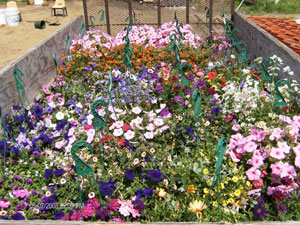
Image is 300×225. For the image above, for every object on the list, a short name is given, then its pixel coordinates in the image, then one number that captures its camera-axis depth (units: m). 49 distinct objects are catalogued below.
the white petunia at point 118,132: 2.33
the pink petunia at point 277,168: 1.84
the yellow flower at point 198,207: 1.68
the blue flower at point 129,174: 1.93
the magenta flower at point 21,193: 2.00
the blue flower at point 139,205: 1.77
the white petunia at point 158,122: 2.36
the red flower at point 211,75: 3.24
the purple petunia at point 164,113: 2.55
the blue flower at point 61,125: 2.55
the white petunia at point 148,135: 2.26
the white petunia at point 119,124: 2.39
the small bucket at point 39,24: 7.48
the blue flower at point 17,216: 1.75
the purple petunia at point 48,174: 2.07
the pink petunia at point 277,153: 1.87
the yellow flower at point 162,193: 1.81
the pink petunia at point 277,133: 1.99
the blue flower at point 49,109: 2.87
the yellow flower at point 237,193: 1.82
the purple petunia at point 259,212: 1.71
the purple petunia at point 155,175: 1.87
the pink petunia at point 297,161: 1.84
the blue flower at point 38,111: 2.80
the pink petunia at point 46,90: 3.35
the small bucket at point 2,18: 7.97
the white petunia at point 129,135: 2.25
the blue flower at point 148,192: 1.85
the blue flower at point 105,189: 1.81
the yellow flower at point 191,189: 1.83
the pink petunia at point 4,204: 1.91
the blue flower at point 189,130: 2.26
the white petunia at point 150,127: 2.32
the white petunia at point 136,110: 2.54
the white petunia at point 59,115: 2.72
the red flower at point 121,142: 2.21
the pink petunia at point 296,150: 1.89
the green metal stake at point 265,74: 2.37
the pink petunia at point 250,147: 1.96
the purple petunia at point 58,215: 1.79
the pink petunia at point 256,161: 1.91
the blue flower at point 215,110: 2.58
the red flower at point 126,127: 2.35
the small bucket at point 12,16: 7.75
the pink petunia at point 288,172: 1.80
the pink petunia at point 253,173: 1.88
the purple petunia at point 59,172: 2.06
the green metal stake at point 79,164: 1.51
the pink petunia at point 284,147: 1.89
